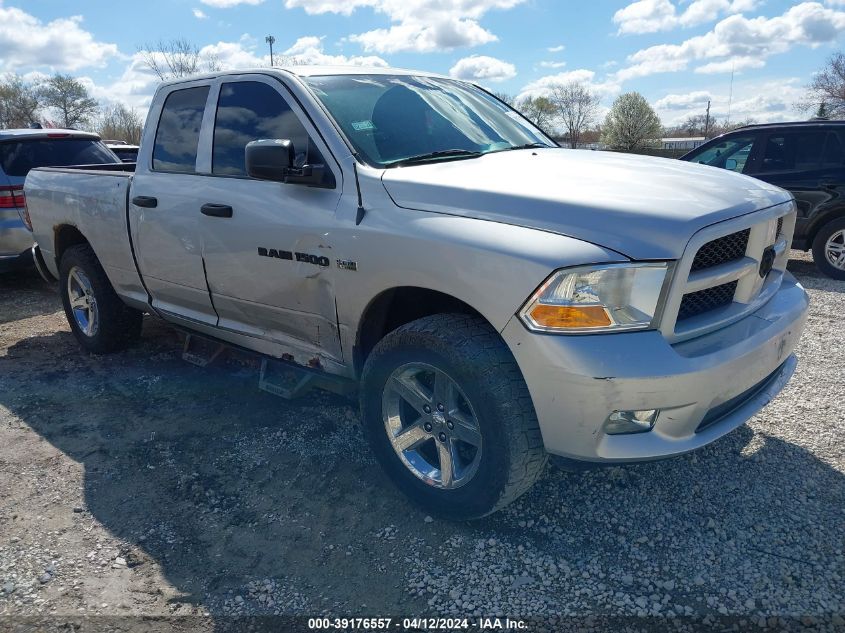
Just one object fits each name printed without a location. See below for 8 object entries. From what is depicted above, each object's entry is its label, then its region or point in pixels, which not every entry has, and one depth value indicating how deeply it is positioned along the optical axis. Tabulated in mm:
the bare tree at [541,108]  59706
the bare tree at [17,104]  47062
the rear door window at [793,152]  7473
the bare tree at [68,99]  51750
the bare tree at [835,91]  48625
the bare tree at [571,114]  61750
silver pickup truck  2279
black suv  7336
